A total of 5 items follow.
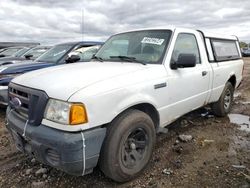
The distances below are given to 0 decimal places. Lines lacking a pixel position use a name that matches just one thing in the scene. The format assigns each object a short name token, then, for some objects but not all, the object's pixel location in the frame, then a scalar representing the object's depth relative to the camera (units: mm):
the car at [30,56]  5963
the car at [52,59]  3968
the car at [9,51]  8897
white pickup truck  1867
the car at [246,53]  23779
